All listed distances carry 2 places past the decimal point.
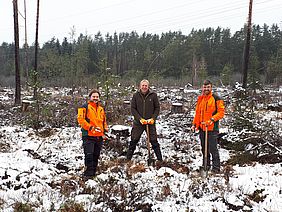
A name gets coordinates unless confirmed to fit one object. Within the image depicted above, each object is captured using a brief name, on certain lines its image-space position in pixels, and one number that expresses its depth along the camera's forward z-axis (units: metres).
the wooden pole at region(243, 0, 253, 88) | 15.59
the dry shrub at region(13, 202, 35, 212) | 3.39
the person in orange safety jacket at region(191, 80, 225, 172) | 5.20
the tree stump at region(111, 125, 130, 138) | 8.05
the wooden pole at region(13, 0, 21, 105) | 15.78
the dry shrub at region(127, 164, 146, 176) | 5.29
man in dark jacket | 5.88
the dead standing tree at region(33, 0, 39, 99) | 9.28
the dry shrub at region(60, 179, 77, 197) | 4.15
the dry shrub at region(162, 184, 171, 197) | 4.18
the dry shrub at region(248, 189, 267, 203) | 4.01
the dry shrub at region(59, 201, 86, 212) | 3.48
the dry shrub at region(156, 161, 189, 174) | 5.56
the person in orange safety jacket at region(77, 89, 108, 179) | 4.89
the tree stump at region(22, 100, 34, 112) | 12.90
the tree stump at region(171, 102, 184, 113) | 12.41
